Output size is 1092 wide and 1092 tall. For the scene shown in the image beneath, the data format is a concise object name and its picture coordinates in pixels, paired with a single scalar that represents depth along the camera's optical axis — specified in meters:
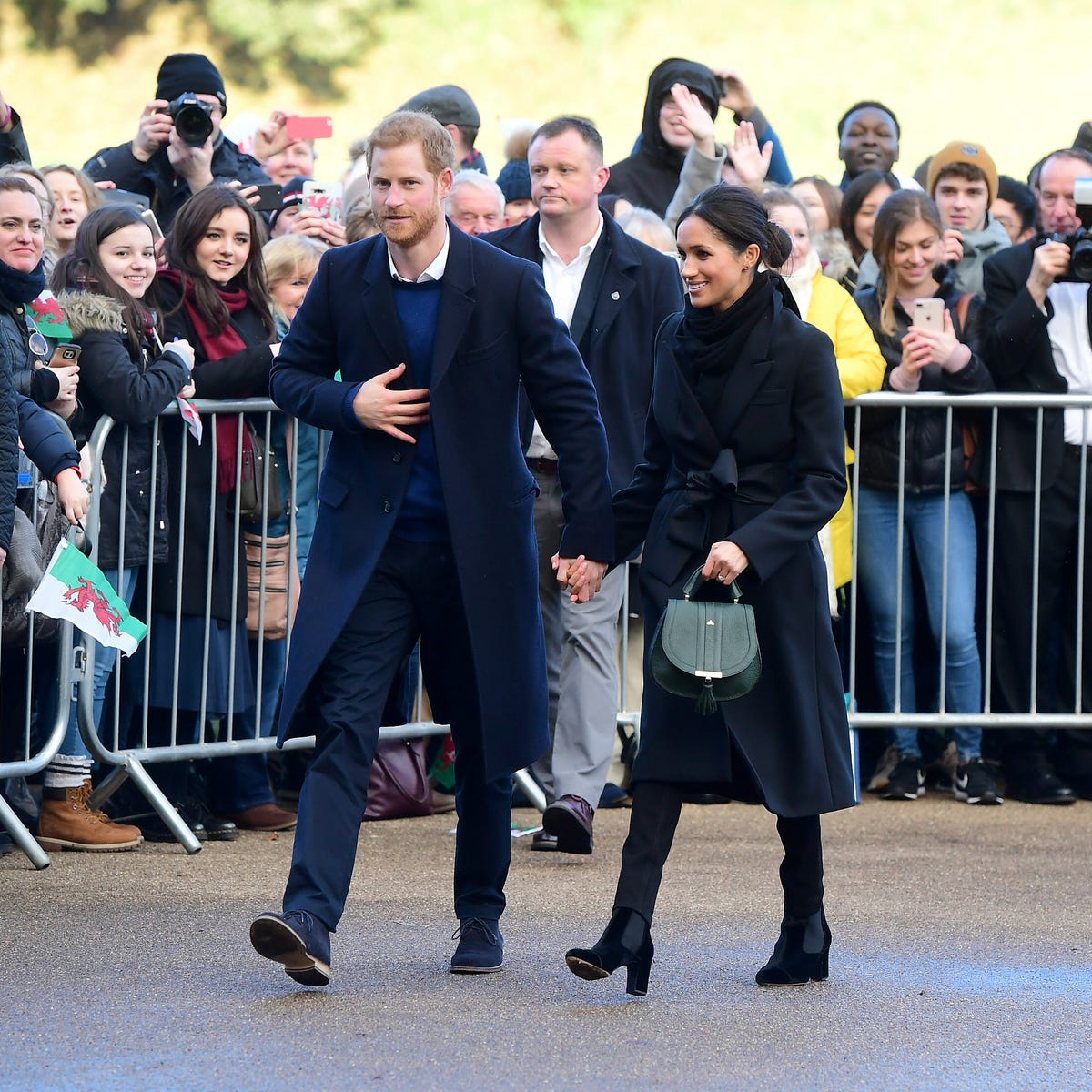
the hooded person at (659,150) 19.02
